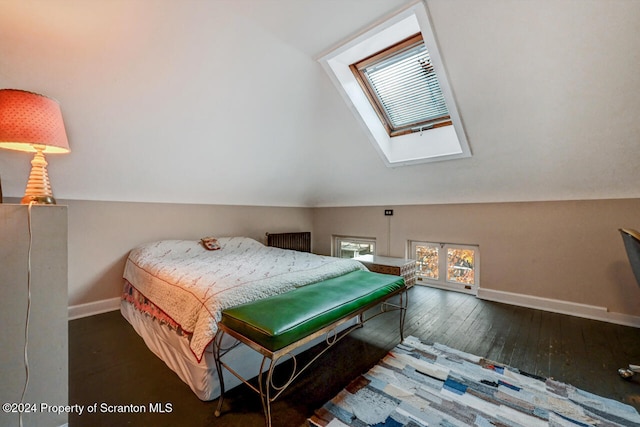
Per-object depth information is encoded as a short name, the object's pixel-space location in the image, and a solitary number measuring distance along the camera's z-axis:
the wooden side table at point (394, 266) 3.54
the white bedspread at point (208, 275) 1.61
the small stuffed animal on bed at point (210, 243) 3.26
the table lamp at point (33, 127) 1.28
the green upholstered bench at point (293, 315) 1.28
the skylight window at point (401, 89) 2.13
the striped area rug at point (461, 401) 1.41
